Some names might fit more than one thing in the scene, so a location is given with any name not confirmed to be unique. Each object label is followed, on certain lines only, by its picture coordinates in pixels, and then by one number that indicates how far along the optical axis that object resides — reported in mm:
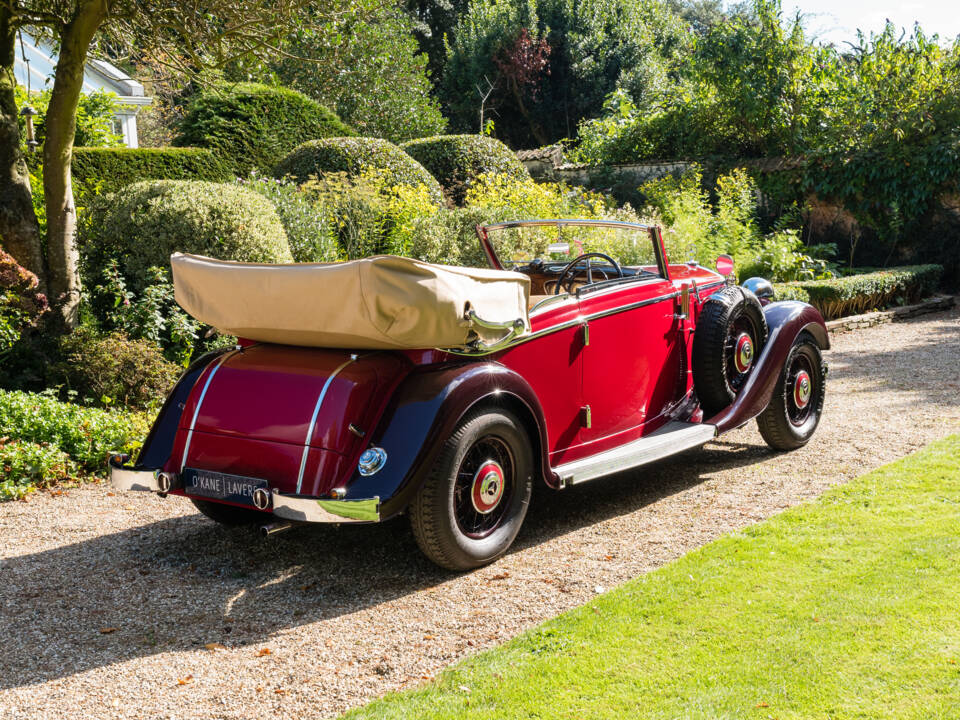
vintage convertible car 3877
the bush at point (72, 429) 6043
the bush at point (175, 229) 8016
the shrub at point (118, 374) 6914
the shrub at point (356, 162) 12789
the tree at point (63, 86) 7617
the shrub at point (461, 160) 14484
